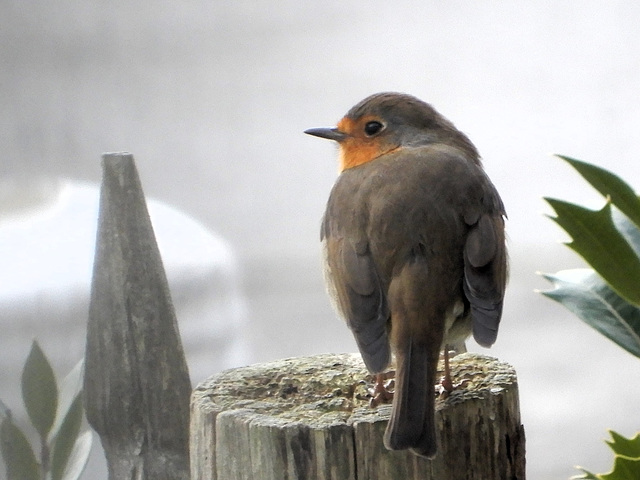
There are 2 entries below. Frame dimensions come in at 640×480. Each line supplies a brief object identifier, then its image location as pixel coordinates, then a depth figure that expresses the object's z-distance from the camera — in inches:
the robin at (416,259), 168.8
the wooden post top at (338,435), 167.5
